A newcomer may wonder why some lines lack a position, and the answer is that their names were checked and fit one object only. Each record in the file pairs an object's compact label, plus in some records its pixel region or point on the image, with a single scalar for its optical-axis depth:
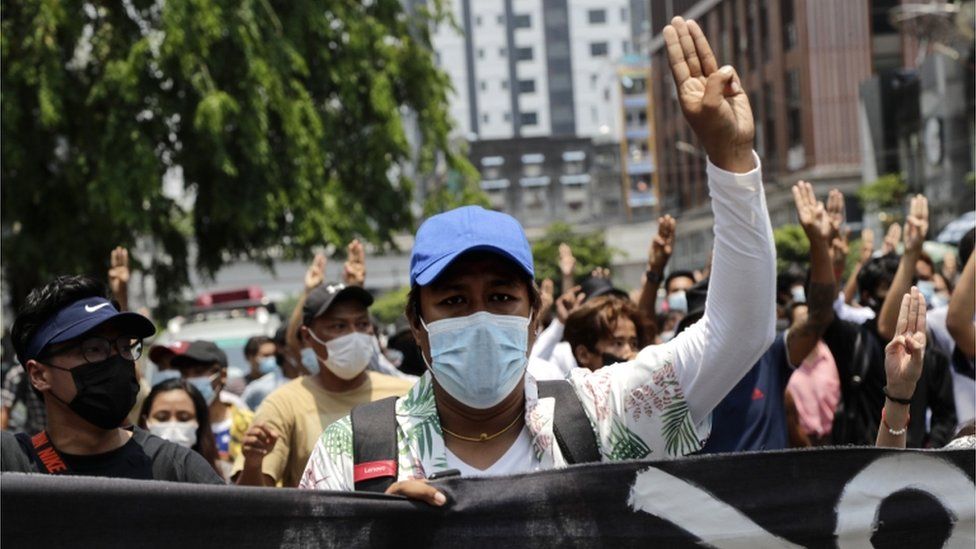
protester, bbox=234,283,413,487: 5.53
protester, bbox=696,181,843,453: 5.31
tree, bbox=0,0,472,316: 15.95
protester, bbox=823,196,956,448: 6.13
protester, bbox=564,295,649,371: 5.69
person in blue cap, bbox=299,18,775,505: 2.80
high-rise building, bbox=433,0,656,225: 115.88
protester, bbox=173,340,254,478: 7.25
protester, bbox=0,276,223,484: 3.88
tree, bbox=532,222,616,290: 55.28
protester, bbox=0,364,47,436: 7.62
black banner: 2.83
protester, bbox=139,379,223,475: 5.81
